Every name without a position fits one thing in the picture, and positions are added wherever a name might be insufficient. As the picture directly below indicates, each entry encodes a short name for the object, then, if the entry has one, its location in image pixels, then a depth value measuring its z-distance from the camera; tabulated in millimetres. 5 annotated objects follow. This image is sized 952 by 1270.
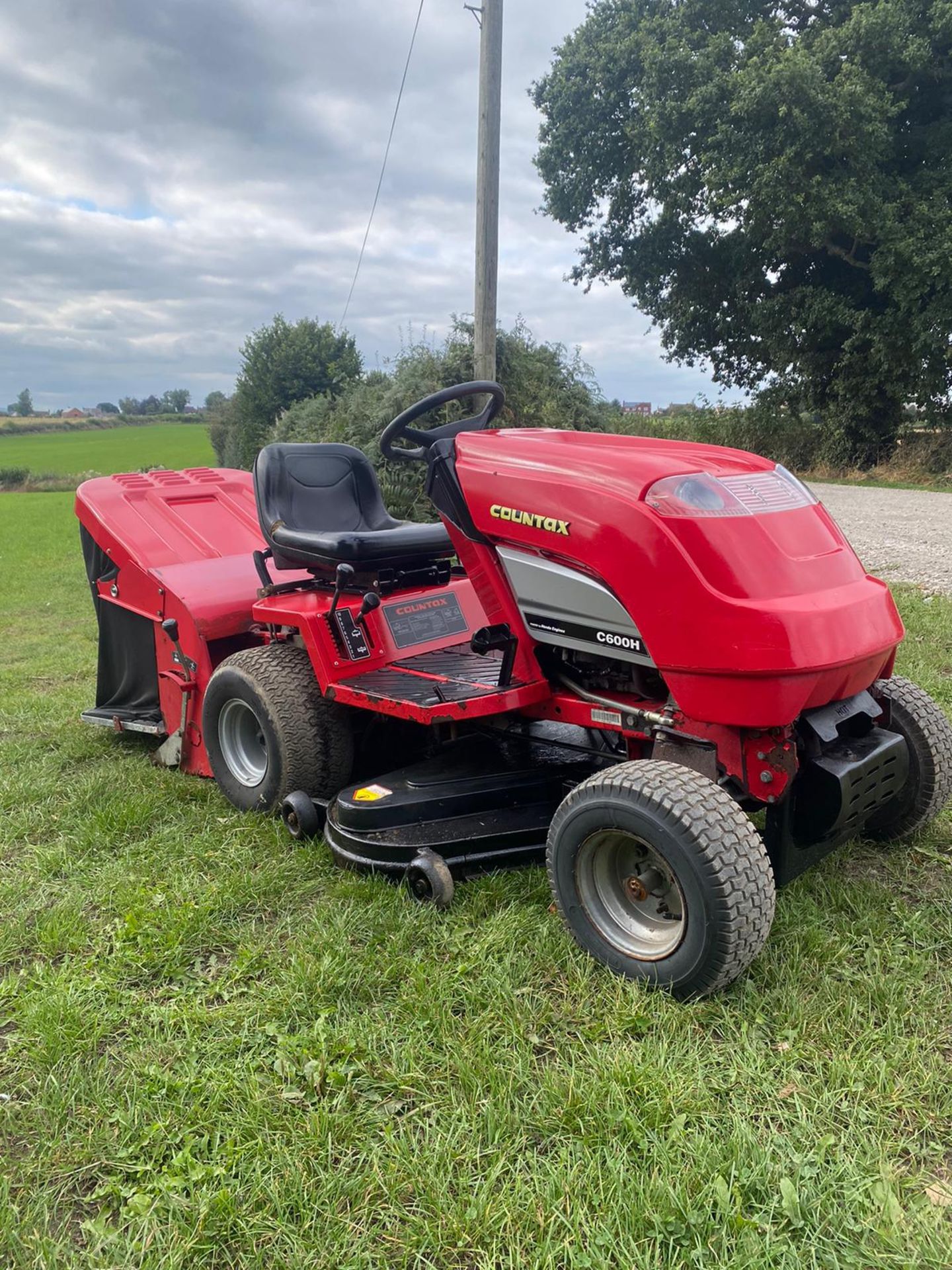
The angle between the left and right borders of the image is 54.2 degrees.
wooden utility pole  7359
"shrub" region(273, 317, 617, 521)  11188
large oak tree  14844
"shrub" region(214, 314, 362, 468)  24969
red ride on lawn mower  2305
